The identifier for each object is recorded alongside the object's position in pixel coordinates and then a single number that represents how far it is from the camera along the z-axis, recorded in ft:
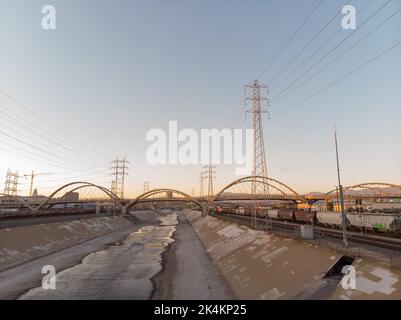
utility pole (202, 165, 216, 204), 584.65
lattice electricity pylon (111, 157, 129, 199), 566.40
